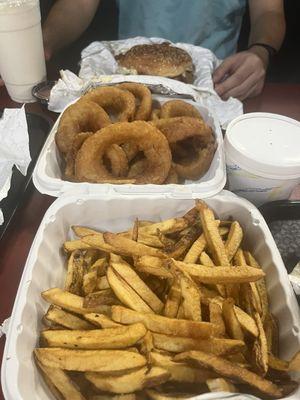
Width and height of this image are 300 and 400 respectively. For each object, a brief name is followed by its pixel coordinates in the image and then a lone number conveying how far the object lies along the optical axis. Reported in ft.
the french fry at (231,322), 0.76
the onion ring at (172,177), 1.23
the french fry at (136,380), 0.68
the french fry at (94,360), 0.69
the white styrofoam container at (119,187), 1.10
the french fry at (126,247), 0.87
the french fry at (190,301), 0.77
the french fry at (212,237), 0.90
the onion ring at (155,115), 1.43
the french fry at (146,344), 0.73
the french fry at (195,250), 0.90
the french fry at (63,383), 0.71
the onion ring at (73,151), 1.24
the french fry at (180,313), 0.79
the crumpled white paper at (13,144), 1.18
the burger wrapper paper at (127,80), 1.58
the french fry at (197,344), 0.72
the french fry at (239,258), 0.93
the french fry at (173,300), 0.81
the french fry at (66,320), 0.80
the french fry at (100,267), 0.93
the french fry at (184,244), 0.93
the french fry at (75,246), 0.97
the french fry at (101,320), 0.76
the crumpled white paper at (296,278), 0.89
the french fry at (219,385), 0.66
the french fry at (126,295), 0.79
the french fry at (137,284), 0.83
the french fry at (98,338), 0.72
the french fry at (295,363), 0.69
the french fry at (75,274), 0.90
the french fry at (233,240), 0.94
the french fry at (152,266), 0.84
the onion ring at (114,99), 1.37
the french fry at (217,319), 0.75
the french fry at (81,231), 1.00
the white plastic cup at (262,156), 1.05
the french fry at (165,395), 0.69
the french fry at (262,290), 0.87
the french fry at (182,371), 0.71
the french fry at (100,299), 0.81
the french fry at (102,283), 0.89
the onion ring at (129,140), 1.17
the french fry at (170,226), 0.99
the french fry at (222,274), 0.81
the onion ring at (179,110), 1.42
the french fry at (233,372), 0.67
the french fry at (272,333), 0.82
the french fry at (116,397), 0.69
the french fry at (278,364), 0.74
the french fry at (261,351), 0.71
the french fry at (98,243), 0.90
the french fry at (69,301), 0.80
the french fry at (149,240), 0.95
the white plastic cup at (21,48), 1.50
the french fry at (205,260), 0.89
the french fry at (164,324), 0.73
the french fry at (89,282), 0.88
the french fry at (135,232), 0.93
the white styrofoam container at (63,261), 0.74
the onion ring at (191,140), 1.27
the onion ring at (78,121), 1.27
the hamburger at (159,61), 1.76
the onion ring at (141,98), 1.40
